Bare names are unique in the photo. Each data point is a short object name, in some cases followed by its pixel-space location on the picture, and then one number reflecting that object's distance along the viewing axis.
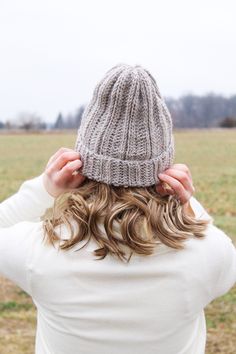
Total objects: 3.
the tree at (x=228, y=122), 65.62
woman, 1.34
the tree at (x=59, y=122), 72.75
